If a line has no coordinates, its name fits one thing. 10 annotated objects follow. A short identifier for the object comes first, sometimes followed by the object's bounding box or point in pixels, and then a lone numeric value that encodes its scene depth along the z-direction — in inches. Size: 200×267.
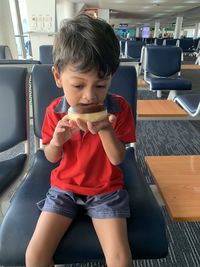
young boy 30.3
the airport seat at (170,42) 397.9
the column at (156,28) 962.5
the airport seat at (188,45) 532.0
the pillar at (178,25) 727.2
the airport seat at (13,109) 48.4
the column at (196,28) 1043.6
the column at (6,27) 238.7
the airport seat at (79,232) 30.9
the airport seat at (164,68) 149.0
